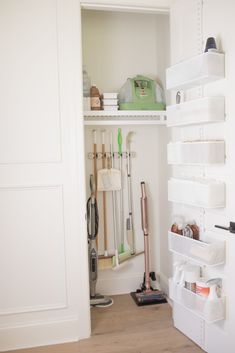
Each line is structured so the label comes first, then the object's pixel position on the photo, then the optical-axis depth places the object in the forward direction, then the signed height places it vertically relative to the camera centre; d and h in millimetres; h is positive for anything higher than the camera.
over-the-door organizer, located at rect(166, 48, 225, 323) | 1915 +2
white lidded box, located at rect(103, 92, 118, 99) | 2854 +574
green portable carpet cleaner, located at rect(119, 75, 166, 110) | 2902 +589
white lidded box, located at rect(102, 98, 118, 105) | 2857 +524
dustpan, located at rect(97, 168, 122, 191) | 3012 -161
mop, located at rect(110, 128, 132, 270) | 3020 -712
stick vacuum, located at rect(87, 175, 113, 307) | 2889 -643
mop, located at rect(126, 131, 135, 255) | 3164 -518
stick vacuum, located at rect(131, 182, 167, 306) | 2975 -1162
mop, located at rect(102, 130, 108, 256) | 3104 -466
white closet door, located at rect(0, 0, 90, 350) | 2291 -98
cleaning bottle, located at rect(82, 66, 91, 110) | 2801 +616
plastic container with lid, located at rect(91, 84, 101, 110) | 2827 +537
